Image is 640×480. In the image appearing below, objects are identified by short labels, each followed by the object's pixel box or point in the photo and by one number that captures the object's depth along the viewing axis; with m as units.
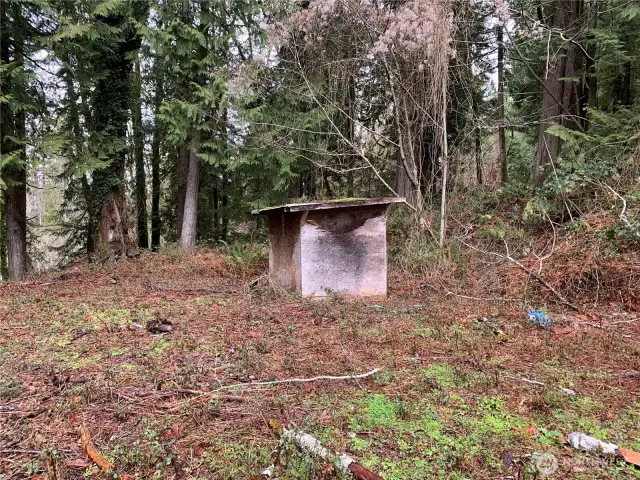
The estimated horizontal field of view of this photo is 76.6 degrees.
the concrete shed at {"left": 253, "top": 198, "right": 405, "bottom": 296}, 6.32
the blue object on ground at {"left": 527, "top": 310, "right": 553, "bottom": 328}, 4.52
